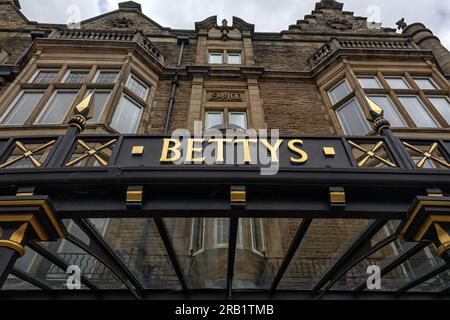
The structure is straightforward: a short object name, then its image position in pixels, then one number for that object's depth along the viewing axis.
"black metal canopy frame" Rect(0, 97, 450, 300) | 3.21
